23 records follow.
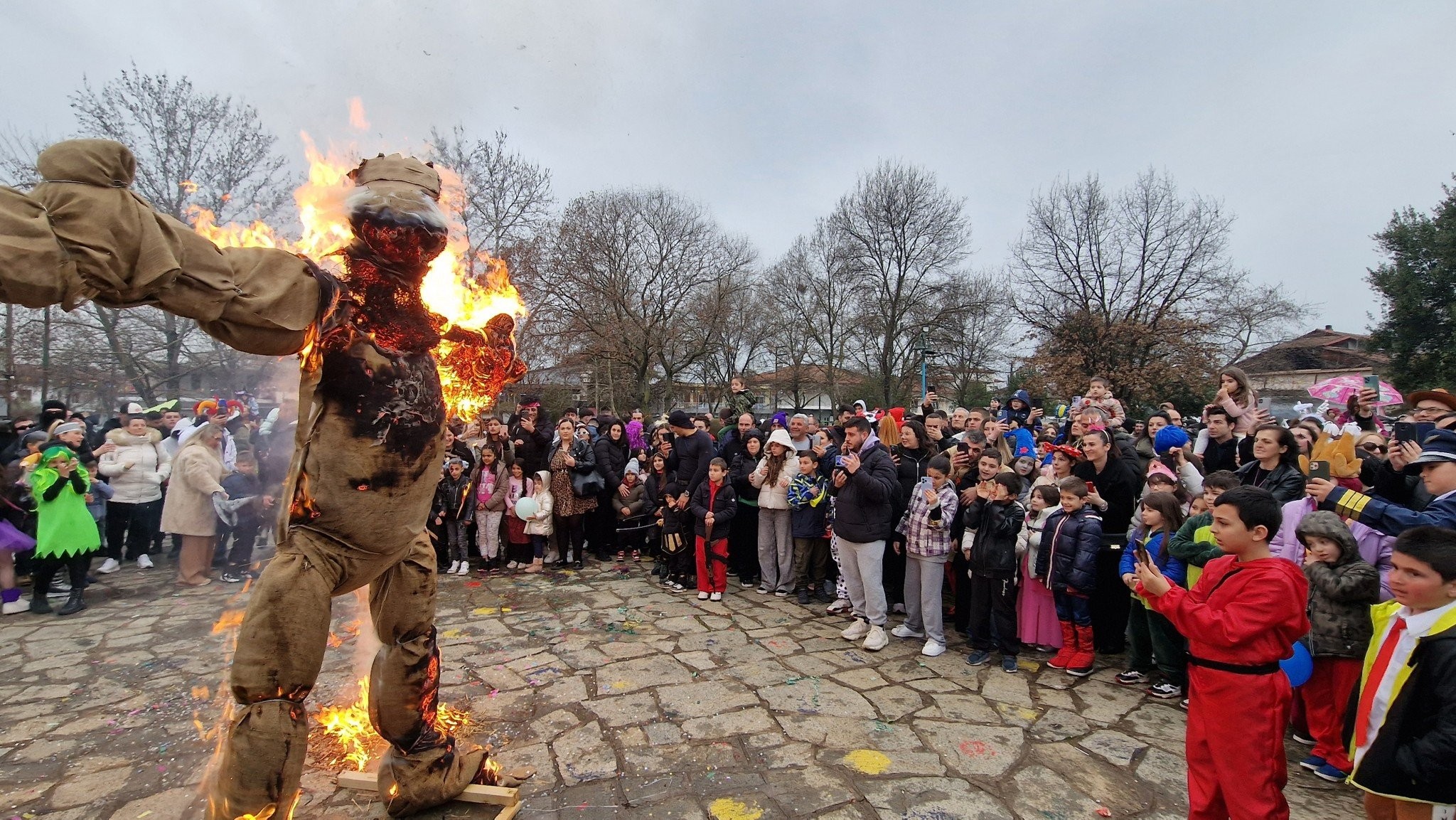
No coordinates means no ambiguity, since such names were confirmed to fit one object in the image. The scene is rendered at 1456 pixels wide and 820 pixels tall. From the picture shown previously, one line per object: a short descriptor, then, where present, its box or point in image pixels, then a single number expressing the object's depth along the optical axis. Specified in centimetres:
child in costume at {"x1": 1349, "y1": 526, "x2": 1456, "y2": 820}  229
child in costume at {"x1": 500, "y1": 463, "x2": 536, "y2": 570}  805
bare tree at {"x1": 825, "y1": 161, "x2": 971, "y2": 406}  2780
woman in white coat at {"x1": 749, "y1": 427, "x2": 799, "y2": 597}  693
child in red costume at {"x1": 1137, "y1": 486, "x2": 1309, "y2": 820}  268
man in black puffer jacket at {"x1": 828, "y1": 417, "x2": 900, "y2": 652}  562
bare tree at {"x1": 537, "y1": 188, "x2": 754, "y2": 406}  2366
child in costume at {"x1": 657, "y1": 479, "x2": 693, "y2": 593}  736
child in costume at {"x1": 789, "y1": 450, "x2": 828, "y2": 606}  665
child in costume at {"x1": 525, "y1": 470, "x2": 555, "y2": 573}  793
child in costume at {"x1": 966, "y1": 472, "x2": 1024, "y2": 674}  520
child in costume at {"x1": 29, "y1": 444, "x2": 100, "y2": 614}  627
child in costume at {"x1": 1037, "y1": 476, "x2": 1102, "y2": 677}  498
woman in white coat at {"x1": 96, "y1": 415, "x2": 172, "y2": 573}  767
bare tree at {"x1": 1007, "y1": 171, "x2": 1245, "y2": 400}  2038
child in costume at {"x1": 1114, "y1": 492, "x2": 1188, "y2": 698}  465
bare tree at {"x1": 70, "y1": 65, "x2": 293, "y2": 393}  1370
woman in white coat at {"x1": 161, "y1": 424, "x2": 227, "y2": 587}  707
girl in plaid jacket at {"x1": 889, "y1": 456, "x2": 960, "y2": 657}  548
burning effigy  173
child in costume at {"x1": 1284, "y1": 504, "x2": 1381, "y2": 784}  358
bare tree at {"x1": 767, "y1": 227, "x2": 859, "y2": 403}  3184
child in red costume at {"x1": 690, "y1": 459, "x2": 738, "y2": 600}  704
